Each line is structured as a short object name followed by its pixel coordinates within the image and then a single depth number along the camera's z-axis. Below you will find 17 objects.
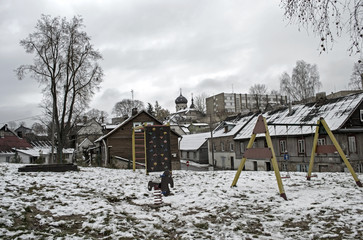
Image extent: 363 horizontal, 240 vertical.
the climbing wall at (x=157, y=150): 14.66
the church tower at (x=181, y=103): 134.62
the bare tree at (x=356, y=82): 48.21
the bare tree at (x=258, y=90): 81.44
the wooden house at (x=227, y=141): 40.81
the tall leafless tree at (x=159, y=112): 100.69
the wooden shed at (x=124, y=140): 32.12
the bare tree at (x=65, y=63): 25.34
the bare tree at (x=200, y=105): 120.62
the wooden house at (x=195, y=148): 50.63
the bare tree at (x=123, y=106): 86.50
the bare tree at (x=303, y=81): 53.00
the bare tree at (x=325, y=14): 4.87
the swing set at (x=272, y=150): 8.95
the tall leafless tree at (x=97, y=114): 79.66
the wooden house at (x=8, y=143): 44.66
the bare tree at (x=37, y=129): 97.00
